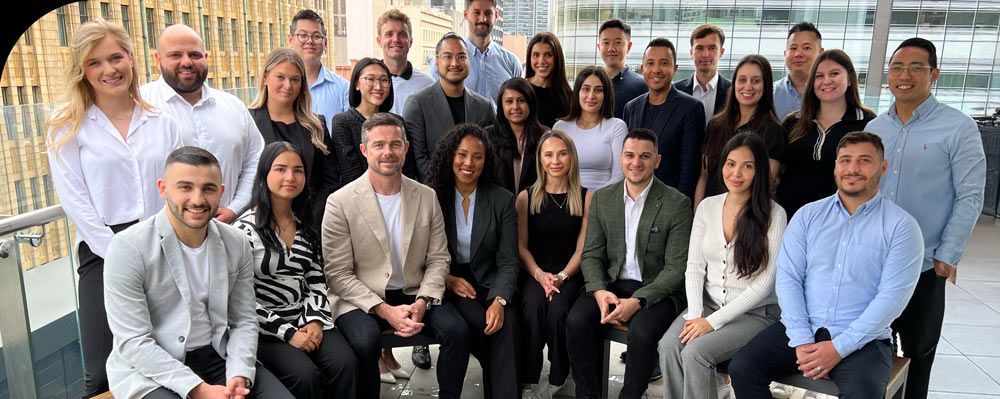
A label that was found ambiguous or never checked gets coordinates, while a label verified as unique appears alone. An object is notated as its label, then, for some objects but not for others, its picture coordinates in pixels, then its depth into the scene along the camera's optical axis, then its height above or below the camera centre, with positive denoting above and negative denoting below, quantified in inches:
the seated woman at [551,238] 129.3 -33.0
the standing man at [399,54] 167.2 +6.7
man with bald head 115.3 -6.0
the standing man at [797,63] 165.6 +5.4
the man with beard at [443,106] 153.8 -6.1
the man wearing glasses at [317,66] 162.9 +3.3
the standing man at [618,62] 178.1 +5.5
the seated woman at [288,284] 108.0 -34.7
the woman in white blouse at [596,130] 151.5 -11.2
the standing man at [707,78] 169.0 +1.5
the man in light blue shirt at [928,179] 114.1 -16.3
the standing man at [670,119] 152.5 -8.5
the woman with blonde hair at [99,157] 98.6 -12.3
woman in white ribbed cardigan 112.6 -35.0
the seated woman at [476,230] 127.4 -30.5
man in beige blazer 120.6 -33.6
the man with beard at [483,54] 185.5 +7.6
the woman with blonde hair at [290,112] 132.1 -6.9
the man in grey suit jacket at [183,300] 88.5 -31.2
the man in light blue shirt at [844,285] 102.5 -32.2
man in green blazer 121.8 -35.8
